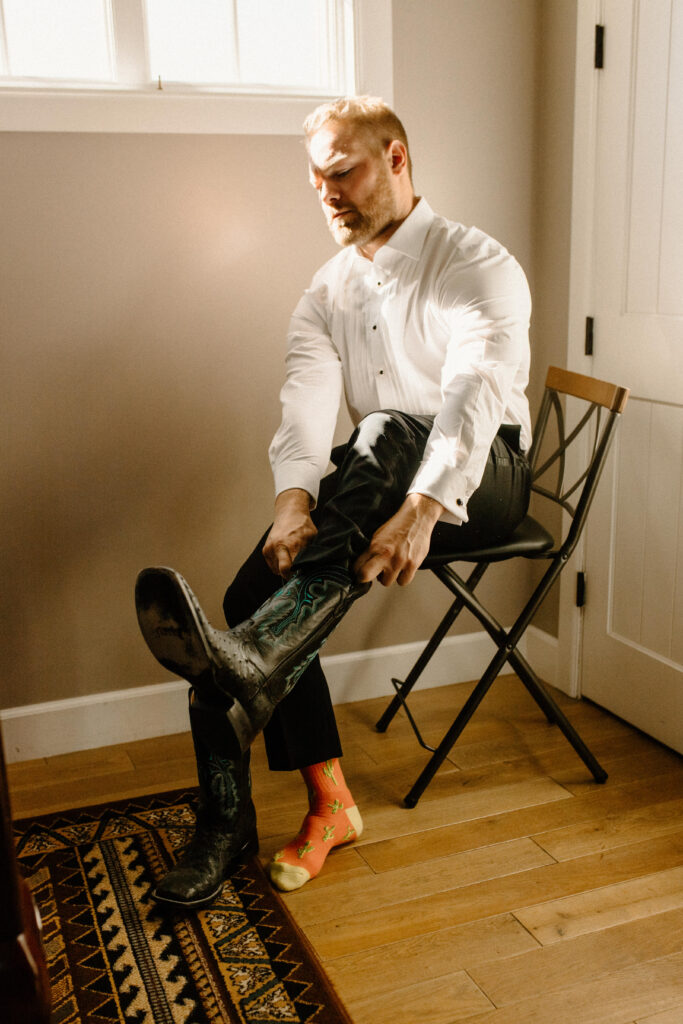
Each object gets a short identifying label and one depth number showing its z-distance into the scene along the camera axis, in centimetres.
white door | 209
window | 214
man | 147
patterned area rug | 145
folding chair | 195
